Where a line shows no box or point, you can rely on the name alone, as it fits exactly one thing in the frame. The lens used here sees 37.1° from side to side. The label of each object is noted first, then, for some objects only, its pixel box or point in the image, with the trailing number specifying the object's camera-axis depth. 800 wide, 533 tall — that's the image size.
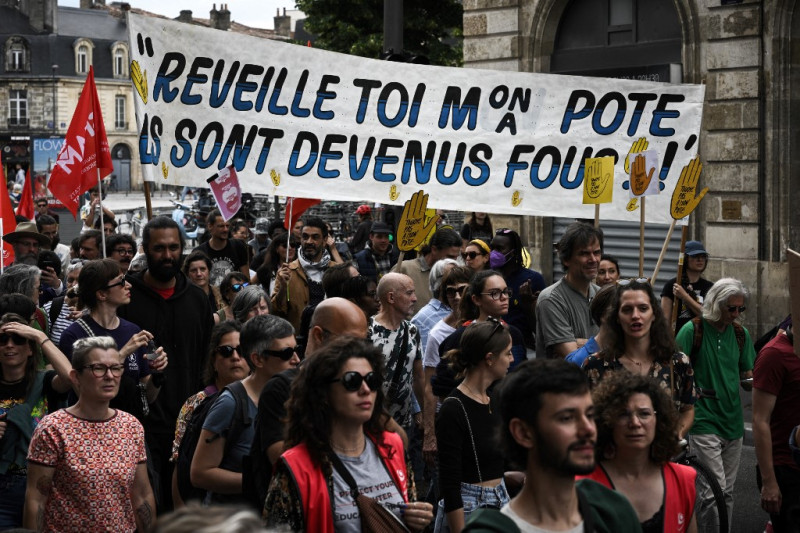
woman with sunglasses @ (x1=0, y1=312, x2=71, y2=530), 5.30
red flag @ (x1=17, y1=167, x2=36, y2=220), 14.09
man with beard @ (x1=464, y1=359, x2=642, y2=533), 3.18
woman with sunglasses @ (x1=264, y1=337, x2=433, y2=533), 3.81
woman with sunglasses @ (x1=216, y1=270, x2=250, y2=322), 8.87
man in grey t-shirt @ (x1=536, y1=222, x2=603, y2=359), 6.59
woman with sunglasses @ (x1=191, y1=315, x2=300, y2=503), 4.93
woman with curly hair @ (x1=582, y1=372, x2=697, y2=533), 3.94
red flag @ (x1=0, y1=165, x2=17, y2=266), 9.94
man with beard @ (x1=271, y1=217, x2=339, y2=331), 9.22
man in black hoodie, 6.69
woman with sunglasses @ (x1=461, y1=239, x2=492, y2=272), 8.88
